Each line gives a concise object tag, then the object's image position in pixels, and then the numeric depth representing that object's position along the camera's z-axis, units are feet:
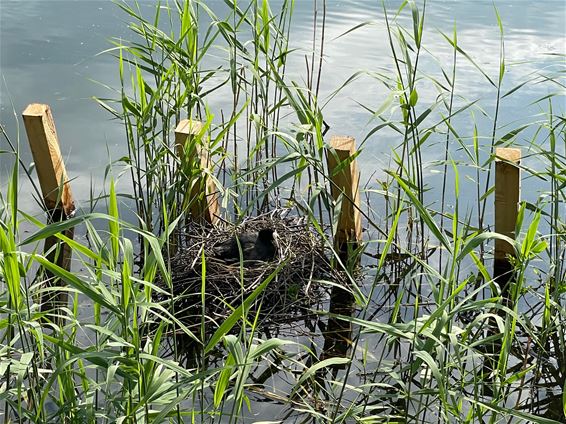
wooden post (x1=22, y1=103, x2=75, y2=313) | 14.80
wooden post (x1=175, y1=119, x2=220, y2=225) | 12.38
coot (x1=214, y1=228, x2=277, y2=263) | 12.96
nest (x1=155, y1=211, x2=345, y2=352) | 12.65
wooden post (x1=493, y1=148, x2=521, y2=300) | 13.11
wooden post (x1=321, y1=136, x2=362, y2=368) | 12.32
